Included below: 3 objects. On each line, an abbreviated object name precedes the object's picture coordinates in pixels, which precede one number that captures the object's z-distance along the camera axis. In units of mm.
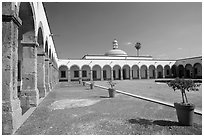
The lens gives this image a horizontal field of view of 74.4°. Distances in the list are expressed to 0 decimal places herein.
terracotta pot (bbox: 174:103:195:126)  3381
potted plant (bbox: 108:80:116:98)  7758
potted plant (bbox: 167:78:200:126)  3385
